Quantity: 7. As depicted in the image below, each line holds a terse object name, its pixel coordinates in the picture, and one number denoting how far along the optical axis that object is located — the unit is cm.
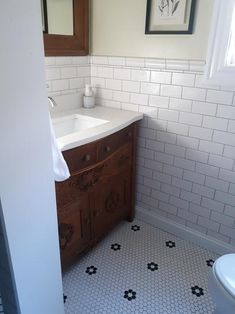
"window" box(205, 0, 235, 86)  136
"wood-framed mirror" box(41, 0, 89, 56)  153
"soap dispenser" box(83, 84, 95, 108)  184
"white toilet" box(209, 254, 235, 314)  99
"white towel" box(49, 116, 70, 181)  101
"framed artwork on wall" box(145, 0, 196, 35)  144
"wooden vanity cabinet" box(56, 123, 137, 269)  133
